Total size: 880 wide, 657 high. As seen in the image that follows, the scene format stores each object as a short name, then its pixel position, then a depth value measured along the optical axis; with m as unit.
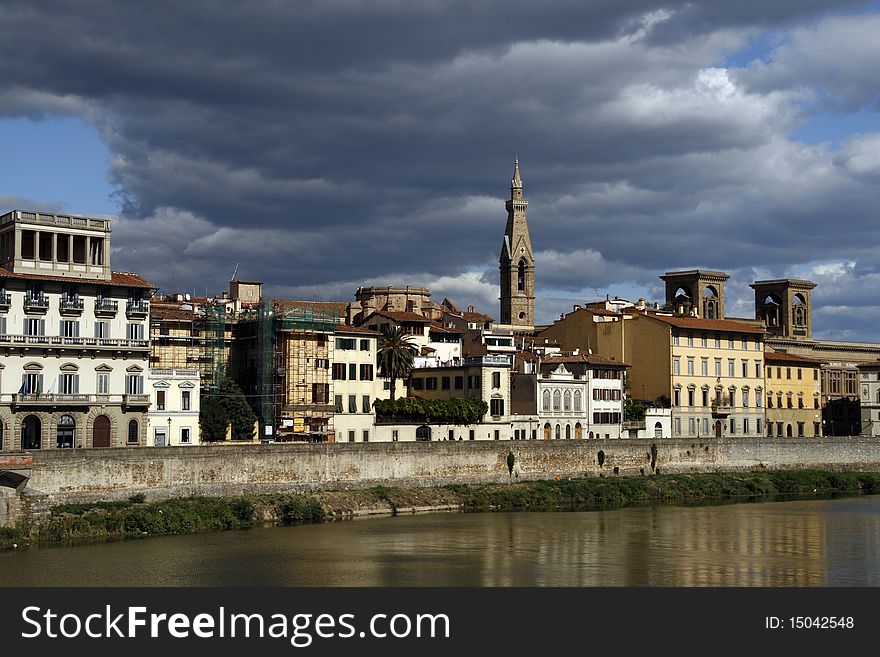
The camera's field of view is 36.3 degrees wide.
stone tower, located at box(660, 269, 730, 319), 152.38
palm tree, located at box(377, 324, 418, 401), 97.31
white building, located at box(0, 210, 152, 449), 72.81
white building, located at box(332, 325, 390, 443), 94.06
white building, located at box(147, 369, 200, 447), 80.88
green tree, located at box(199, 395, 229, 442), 83.56
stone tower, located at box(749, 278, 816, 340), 157.25
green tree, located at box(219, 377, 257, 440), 86.75
